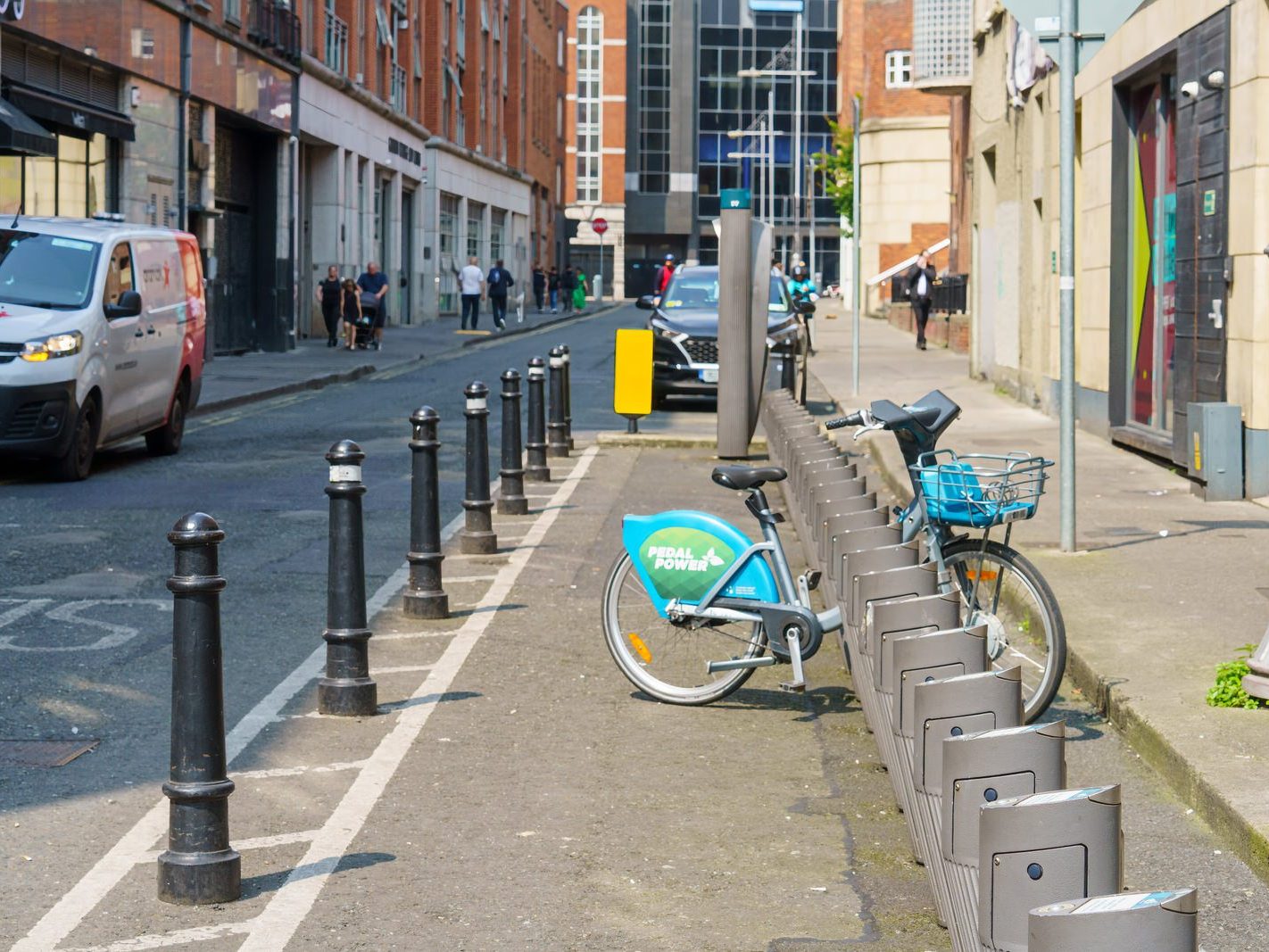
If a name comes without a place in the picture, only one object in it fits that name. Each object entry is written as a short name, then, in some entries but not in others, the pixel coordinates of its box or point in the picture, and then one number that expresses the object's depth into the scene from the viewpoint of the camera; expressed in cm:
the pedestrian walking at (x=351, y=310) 3641
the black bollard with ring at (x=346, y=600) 699
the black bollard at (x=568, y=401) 1718
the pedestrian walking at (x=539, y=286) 7157
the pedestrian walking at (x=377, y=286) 3644
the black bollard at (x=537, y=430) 1487
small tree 5853
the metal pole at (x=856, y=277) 2150
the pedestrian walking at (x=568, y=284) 7062
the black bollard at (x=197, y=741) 496
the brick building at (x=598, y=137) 10725
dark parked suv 2222
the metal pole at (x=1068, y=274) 1006
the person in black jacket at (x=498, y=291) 4822
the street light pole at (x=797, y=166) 6341
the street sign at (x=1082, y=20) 991
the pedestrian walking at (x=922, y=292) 3816
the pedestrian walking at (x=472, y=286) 4634
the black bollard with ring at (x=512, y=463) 1287
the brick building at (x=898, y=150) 6169
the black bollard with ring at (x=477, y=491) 1103
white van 1396
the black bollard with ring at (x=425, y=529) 902
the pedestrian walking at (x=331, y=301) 3709
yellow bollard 1819
